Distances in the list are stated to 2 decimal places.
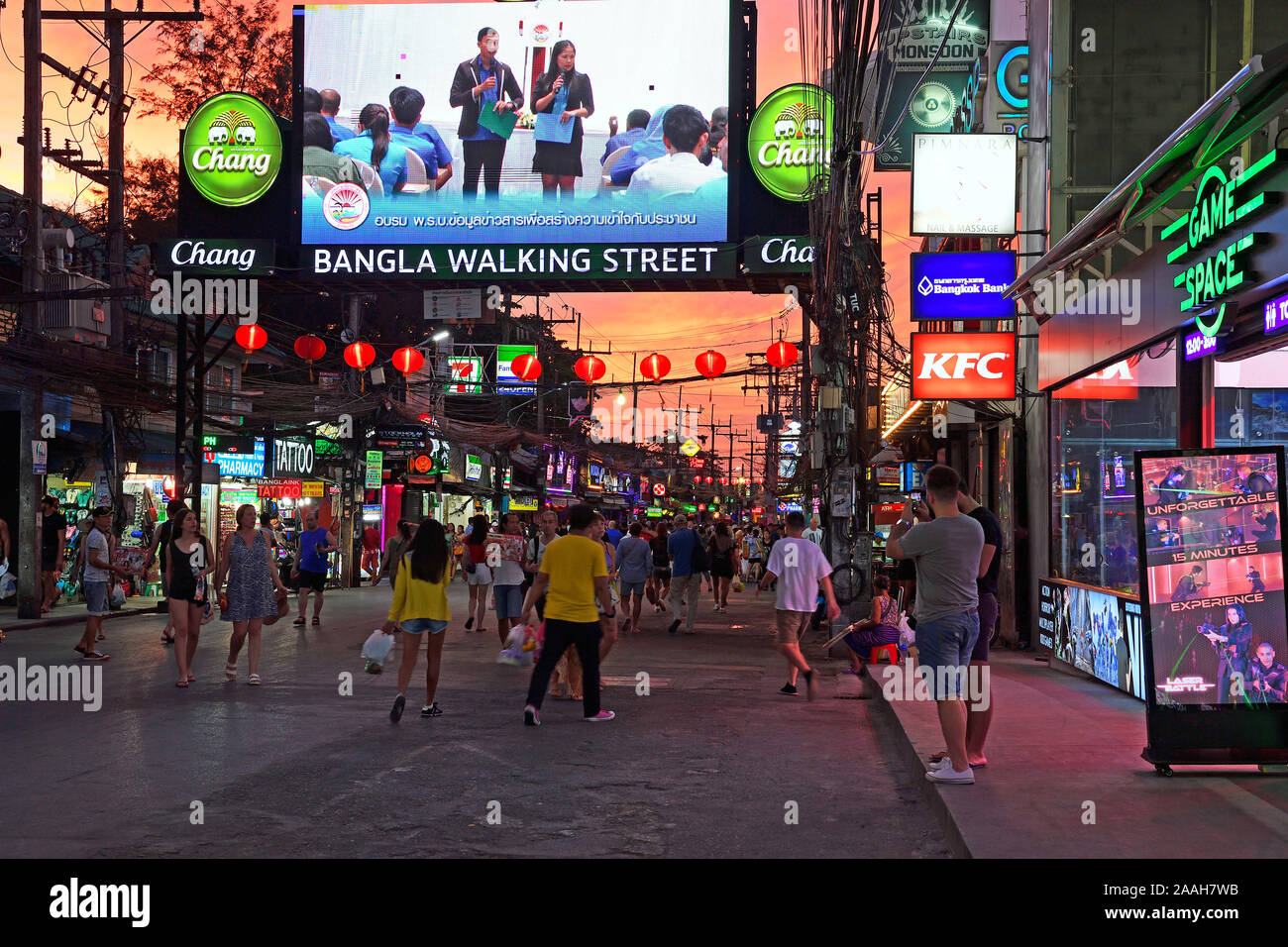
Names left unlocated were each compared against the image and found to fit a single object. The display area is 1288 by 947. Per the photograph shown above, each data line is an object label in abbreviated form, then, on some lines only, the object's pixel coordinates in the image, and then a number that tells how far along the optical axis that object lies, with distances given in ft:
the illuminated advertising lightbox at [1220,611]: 26.55
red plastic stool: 52.70
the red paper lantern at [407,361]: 78.18
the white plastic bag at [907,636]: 51.60
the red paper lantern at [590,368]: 78.74
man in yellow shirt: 37.11
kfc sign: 55.31
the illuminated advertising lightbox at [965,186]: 56.44
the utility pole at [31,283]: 73.46
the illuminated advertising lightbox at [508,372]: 103.85
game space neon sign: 30.83
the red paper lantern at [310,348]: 80.64
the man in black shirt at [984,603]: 27.96
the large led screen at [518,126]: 78.89
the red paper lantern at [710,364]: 73.59
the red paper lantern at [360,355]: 80.33
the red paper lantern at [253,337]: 71.41
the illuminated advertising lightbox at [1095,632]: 39.88
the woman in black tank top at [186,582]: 45.09
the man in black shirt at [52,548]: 75.25
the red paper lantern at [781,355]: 70.03
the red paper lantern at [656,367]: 72.02
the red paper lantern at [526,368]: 85.81
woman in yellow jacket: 38.24
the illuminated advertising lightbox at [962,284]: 55.77
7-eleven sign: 141.79
